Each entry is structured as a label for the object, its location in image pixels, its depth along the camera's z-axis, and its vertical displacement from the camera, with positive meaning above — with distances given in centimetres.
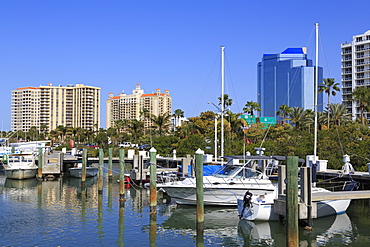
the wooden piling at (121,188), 2752 -320
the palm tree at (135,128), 9482 +218
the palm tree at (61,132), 12625 +157
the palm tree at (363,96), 6850 +706
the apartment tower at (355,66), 10738 +1867
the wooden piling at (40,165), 4038 -269
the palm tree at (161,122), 8201 +305
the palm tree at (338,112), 6966 +447
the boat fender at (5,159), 4684 -241
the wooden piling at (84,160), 3808 -200
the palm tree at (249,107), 9319 +691
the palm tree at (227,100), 8400 +754
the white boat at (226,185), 2431 -266
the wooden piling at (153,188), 2312 -271
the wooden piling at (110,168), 3423 -254
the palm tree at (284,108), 9429 +681
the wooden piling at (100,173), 3097 -259
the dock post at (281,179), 1909 -179
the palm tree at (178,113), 11784 +692
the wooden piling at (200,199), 1900 -266
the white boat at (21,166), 4153 -287
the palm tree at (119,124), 11232 +354
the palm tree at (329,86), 7575 +958
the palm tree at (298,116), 6956 +377
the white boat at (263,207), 2089 -334
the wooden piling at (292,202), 1493 -223
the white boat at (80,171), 4341 -341
